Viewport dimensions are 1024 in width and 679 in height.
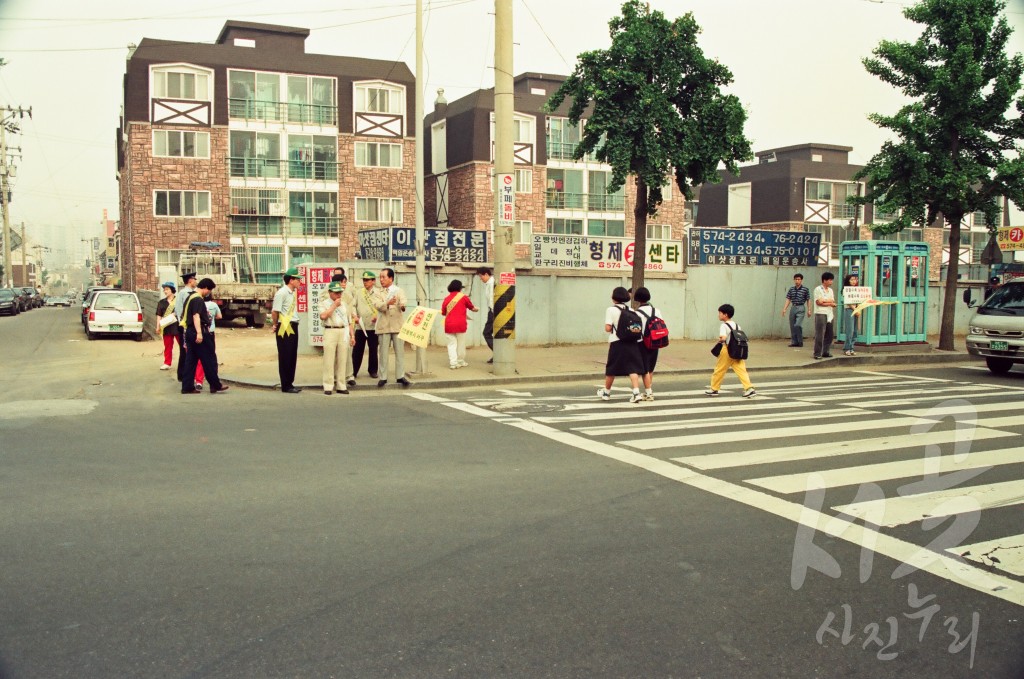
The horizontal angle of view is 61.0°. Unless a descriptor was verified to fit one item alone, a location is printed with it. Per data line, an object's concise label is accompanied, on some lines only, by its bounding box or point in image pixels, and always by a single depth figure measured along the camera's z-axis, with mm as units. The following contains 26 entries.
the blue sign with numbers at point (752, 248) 23047
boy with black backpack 12852
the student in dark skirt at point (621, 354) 12180
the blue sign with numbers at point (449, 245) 23312
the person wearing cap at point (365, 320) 14070
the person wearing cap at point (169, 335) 16891
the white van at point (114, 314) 25281
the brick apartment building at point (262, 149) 42125
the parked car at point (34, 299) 62888
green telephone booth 19734
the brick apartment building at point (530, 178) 47656
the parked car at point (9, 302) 45812
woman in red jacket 15997
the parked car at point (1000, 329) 15703
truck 28953
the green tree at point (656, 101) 16672
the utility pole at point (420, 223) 15531
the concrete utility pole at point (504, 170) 14938
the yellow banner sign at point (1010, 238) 32562
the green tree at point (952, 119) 19234
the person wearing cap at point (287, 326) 13508
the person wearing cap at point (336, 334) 13234
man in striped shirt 20969
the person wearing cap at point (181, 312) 13856
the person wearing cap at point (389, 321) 13953
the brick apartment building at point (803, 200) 60281
